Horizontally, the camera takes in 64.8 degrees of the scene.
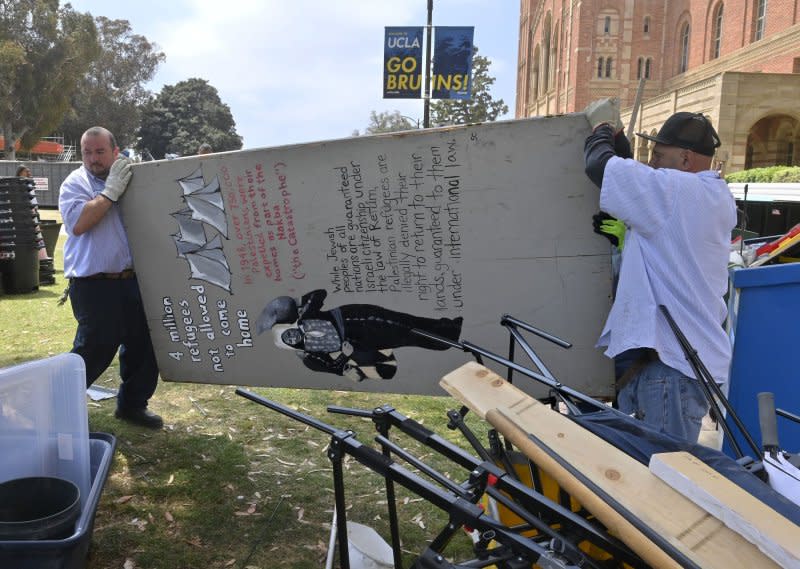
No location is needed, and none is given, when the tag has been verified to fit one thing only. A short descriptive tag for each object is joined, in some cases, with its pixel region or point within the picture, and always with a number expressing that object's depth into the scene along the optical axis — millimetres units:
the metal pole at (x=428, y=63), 13148
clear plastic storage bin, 2506
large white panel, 3199
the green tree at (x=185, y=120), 66156
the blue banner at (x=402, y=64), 13352
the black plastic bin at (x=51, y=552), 1938
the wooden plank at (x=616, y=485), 1372
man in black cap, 2563
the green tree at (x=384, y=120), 61500
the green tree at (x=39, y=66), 42844
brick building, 31344
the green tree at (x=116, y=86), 65250
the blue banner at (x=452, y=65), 13164
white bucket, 2891
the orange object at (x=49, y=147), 59931
